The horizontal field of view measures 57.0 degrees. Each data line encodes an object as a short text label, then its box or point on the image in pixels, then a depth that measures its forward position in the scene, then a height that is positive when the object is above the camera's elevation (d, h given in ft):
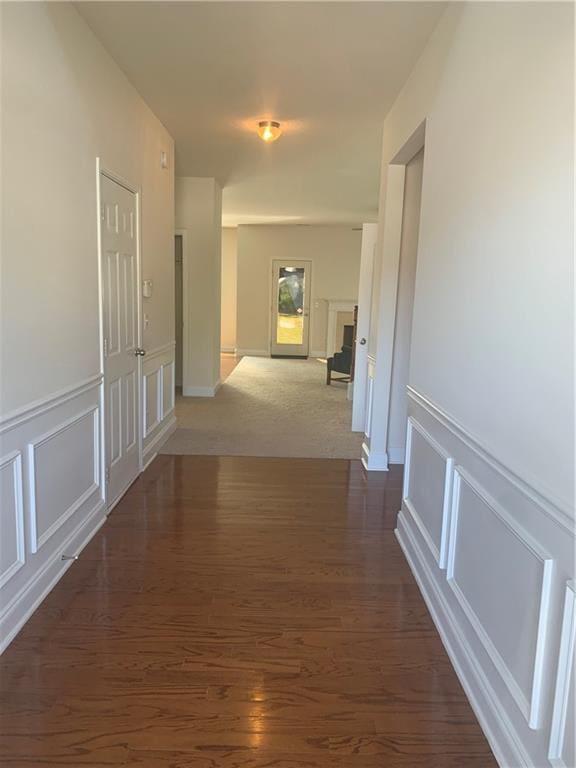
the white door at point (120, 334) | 9.82 -0.74
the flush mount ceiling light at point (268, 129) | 12.74 +4.17
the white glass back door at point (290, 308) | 34.35 -0.31
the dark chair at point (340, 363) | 24.88 -2.72
